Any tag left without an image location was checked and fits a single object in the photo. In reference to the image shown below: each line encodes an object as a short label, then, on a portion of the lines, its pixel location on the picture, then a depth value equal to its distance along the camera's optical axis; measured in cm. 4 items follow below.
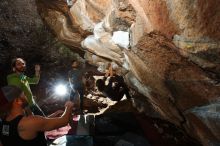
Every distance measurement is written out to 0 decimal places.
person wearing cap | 163
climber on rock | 574
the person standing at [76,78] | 442
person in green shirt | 286
